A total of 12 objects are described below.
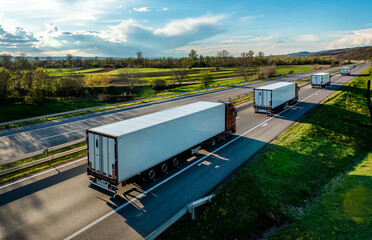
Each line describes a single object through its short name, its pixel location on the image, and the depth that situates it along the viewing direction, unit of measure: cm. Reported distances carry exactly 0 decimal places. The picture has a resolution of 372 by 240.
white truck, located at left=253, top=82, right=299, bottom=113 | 2753
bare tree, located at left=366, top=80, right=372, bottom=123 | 3533
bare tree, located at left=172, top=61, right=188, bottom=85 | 7131
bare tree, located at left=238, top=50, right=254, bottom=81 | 7625
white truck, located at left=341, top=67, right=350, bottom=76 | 8171
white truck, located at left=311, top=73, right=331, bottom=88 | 4951
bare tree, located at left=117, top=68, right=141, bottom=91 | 5275
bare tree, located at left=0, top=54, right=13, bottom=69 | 4615
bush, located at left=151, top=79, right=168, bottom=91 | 6284
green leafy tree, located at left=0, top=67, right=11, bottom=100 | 3342
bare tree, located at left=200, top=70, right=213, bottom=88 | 5975
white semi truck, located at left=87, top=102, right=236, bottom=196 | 1079
